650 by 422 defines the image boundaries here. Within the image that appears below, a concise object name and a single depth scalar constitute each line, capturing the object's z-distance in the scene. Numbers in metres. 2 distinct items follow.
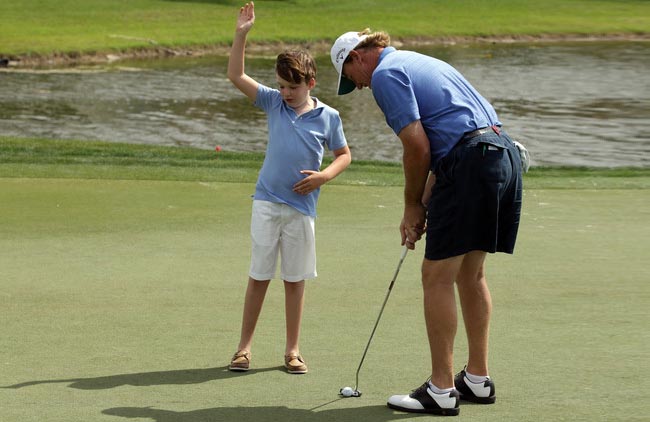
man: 8.77
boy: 10.24
